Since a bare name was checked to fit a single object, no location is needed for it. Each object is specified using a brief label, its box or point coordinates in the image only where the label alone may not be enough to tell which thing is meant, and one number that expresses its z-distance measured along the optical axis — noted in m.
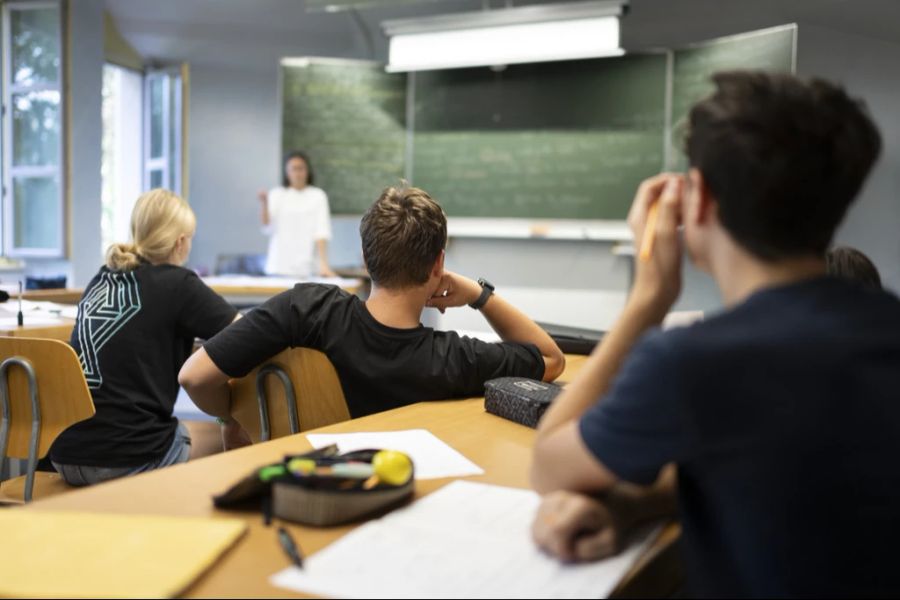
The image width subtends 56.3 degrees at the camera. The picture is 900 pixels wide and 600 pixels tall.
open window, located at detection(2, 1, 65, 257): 7.29
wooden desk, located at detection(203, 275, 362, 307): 4.84
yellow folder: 0.79
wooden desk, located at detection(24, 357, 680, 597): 0.85
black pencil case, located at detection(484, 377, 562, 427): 1.51
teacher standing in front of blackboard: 6.57
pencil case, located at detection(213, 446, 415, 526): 0.96
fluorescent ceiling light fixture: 5.86
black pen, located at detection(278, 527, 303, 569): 0.85
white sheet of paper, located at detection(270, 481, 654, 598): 0.81
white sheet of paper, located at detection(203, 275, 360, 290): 4.96
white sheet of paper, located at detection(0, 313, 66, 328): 3.07
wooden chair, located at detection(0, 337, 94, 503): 2.15
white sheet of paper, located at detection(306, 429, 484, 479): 1.21
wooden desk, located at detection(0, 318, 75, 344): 2.82
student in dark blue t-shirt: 0.74
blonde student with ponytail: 2.29
